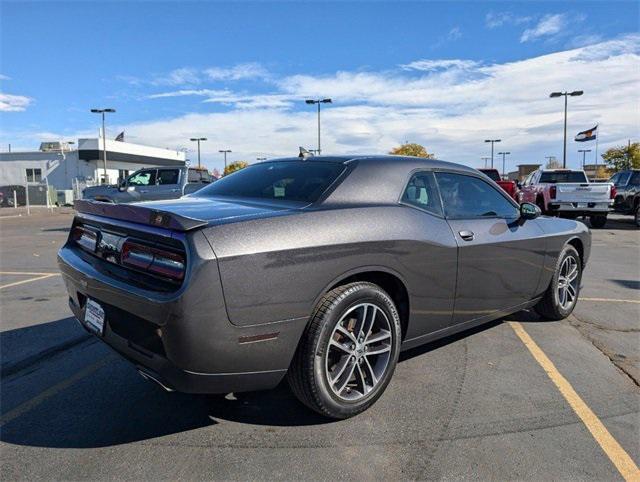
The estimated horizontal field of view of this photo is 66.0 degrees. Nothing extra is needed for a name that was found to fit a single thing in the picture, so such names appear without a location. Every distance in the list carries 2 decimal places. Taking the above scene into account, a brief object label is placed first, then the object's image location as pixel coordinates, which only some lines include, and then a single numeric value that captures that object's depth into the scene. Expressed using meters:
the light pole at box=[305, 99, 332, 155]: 38.34
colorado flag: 46.70
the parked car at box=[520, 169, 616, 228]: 14.88
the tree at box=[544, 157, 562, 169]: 79.84
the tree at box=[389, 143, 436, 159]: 62.07
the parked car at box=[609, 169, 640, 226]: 16.42
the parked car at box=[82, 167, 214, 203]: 14.24
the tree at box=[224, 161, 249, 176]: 82.88
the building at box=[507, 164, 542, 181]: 70.20
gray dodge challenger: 2.39
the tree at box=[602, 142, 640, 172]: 59.34
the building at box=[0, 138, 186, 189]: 50.62
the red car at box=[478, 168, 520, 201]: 17.45
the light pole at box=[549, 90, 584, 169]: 34.72
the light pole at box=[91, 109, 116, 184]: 41.97
